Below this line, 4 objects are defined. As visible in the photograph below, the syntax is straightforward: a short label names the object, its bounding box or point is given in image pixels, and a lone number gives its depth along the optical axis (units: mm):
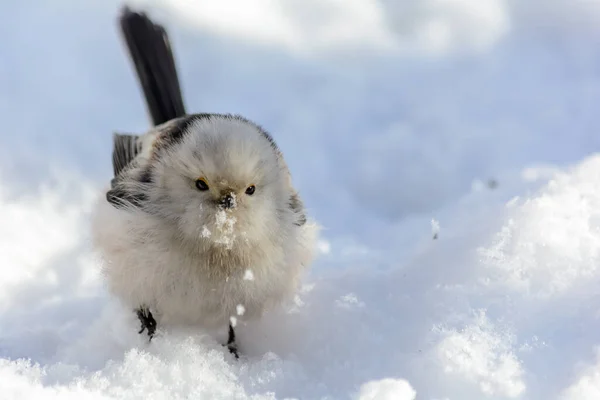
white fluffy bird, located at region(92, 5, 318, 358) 5047
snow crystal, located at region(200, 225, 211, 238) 5008
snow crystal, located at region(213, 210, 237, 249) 4980
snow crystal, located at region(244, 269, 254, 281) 5307
